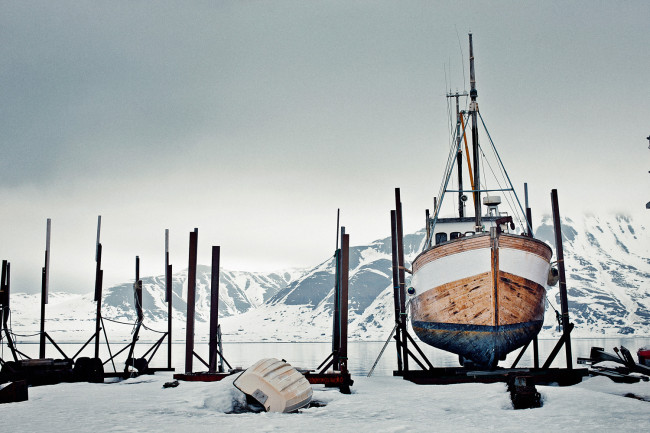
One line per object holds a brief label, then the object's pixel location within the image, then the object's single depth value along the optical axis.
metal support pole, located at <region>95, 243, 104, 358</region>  19.78
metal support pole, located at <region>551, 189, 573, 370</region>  17.45
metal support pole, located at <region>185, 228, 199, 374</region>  18.59
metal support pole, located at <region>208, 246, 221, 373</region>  17.70
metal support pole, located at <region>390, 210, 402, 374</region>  18.00
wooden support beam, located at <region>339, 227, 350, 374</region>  16.47
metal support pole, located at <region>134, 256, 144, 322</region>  19.22
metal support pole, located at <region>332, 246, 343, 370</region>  17.11
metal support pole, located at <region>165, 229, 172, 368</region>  22.04
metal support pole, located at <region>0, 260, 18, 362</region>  17.44
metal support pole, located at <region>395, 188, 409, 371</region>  18.30
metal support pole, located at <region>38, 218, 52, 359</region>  19.73
